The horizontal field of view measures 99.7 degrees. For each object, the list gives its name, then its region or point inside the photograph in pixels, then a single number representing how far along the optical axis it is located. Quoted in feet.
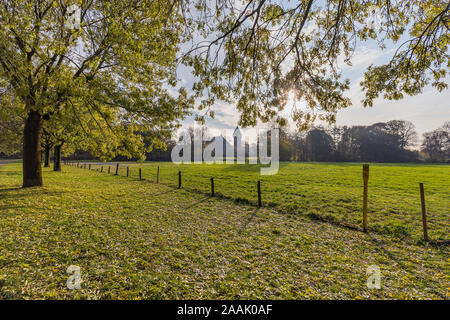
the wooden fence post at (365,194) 20.37
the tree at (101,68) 19.48
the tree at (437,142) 242.17
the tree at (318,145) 261.03
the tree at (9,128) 35.71
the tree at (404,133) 252.62
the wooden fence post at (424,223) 18.31
